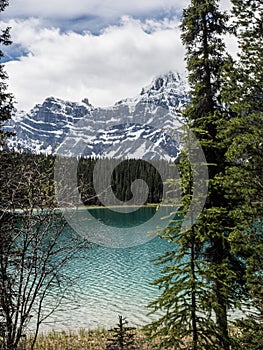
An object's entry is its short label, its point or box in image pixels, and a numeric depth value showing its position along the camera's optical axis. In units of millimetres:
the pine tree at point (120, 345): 10570
